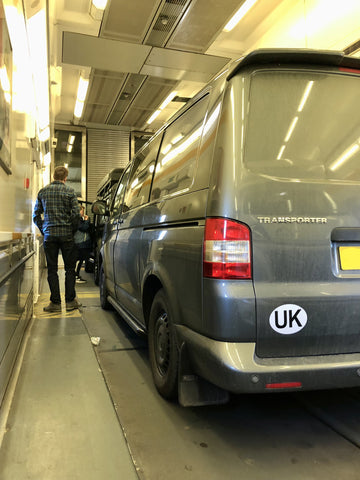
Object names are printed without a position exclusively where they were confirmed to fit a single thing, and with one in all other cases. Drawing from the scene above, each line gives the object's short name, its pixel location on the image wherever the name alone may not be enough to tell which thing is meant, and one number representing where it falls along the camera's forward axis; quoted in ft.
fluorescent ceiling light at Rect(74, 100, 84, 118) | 33.36
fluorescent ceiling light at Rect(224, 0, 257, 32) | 18.13
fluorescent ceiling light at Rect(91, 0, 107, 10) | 18.07
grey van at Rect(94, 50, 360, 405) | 5.46
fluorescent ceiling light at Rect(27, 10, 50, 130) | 11.74
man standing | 14.92
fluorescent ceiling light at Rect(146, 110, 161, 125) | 35.70
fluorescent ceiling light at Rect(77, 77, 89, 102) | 27.96
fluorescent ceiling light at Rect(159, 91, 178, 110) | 30.91
